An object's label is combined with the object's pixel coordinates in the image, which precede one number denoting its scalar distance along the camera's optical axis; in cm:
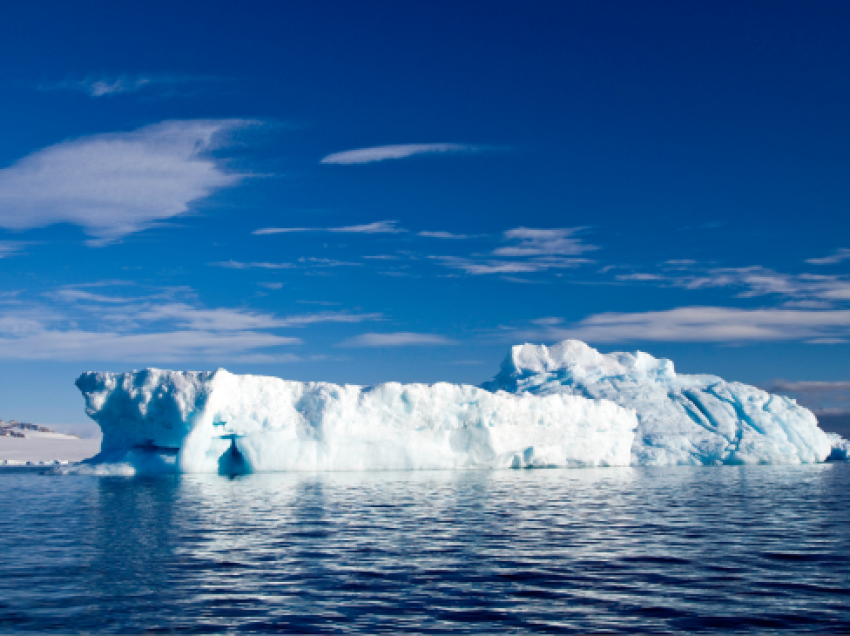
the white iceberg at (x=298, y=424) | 3250
